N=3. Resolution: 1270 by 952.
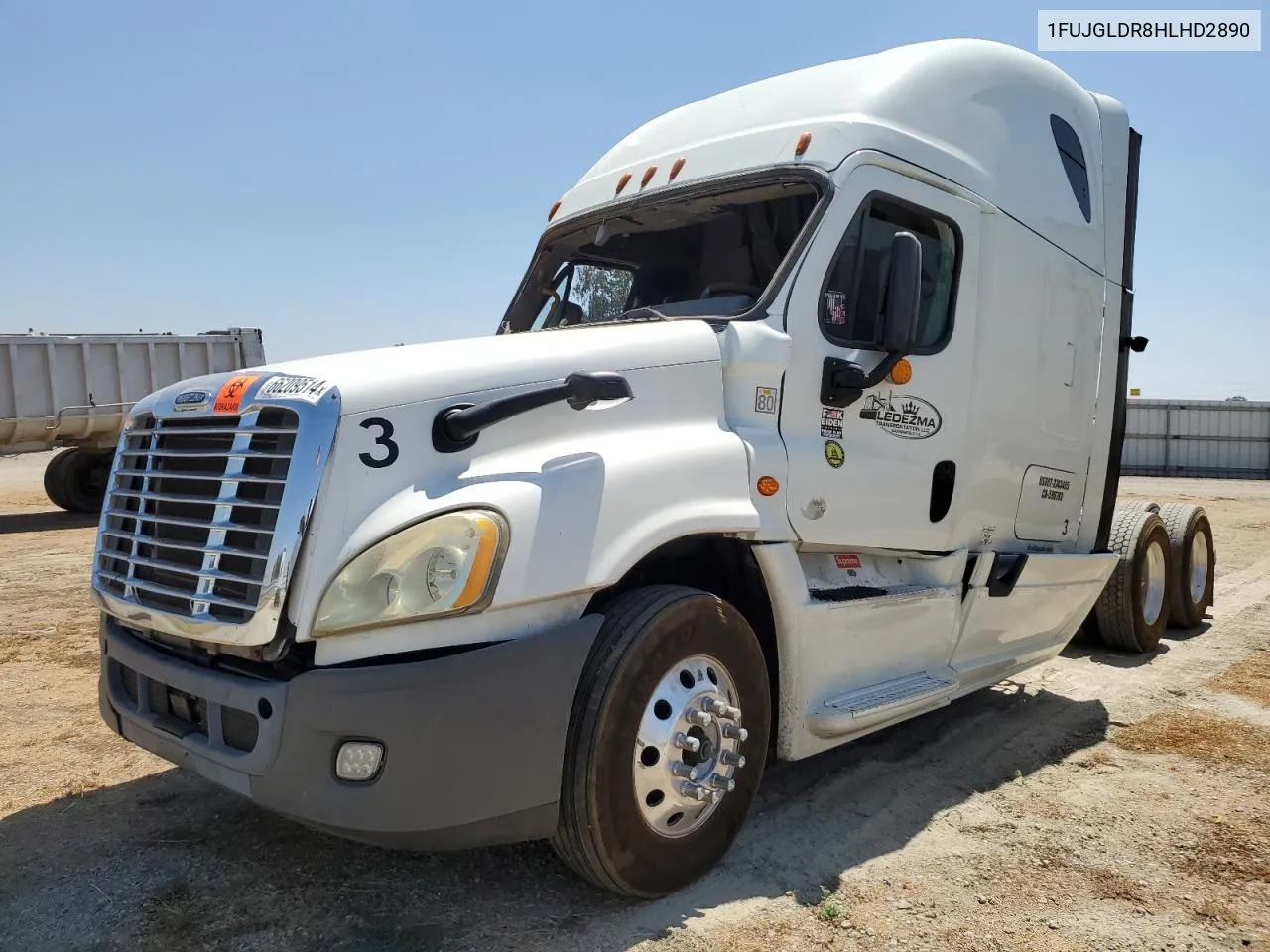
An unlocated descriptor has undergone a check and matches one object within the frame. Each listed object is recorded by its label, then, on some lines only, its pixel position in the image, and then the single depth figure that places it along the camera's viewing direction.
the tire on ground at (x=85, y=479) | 15.76
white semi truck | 2.80
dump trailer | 14.52
